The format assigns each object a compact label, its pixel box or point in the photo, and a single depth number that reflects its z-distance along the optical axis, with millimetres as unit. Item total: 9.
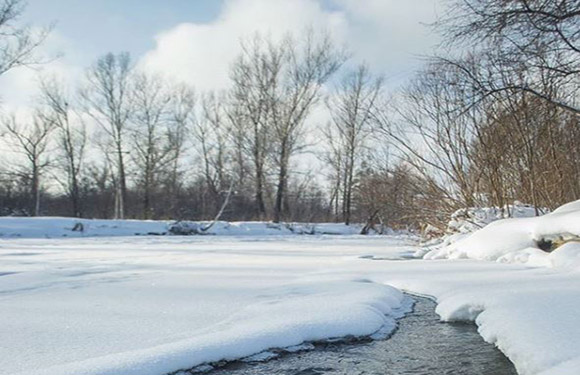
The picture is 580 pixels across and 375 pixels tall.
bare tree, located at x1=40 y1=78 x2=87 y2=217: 26141
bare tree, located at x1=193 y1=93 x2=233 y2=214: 26781
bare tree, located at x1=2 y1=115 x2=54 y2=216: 25703
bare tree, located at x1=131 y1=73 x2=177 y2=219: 26297
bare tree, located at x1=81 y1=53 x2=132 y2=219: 25297
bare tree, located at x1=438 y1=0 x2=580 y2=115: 5504
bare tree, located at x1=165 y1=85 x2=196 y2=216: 28025
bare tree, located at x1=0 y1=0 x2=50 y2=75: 13945
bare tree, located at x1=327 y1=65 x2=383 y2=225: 23328
